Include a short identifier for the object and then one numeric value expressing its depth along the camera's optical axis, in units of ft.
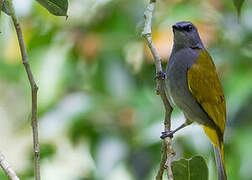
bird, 12.80
